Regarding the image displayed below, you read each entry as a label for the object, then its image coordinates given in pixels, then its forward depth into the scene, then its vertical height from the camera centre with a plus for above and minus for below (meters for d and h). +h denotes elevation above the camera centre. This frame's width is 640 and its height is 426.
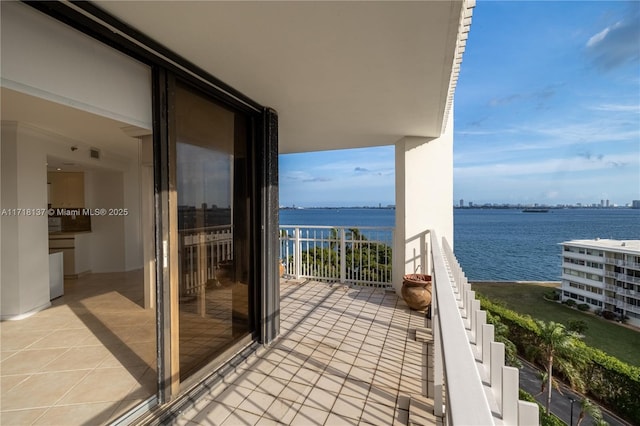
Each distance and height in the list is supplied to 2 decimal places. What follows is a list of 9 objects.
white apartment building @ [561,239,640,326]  18.50 -4.35
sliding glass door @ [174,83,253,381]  2.24 -0.13
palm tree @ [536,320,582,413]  8.88 -4.10
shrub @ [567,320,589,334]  12.10 -4.74
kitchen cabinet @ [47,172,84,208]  6.21 +0.51
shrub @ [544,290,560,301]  22.40 -6.48
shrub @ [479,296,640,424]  9.38 -5.59
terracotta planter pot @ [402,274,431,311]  4.07 -1.12
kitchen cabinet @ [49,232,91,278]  5.64 -0.67
